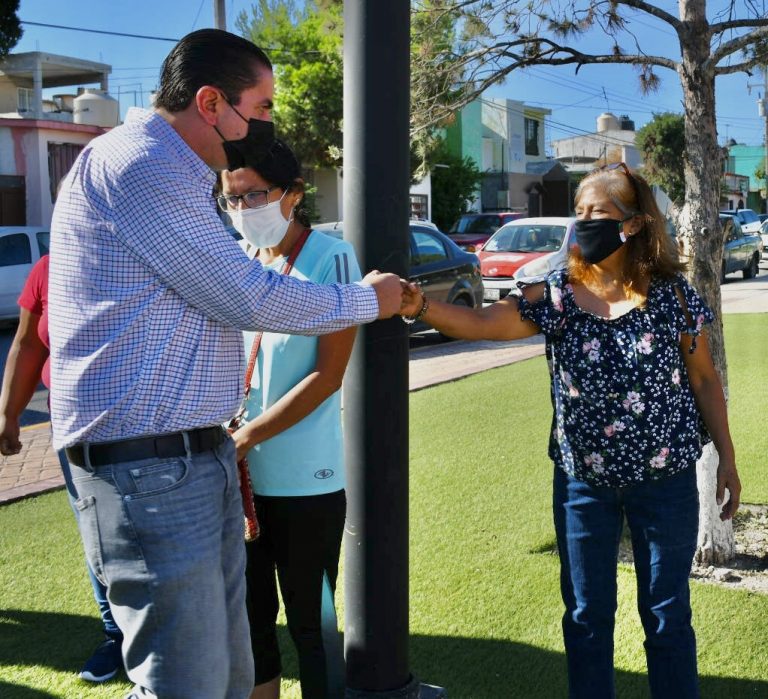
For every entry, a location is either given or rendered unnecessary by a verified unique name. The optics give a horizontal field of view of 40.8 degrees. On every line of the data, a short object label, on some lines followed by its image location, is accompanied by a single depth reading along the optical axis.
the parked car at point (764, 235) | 32.59
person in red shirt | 3.85
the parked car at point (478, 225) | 27.33
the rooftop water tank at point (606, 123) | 55.55
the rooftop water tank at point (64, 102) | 31.60
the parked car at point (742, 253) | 25.83
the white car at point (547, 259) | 15.21
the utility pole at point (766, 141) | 52.05
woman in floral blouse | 3.14
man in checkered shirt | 2.31
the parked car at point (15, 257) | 16.28
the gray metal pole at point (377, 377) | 2.89
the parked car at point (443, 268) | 14.11
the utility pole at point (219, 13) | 21.73
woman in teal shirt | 3.00
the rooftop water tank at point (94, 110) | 28.77
